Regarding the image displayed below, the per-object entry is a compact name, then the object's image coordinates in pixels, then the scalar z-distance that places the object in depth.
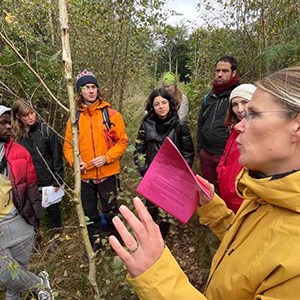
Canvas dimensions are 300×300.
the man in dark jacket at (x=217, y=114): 3.29
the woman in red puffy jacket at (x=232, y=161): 2.48
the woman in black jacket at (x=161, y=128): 3.30
